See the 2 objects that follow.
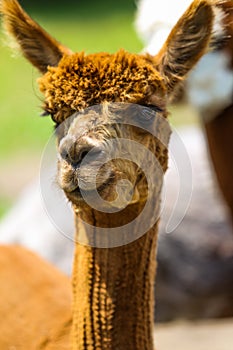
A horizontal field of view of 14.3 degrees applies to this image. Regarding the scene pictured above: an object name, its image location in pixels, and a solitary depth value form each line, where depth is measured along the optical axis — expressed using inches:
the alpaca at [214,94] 212.1
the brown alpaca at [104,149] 116.3
